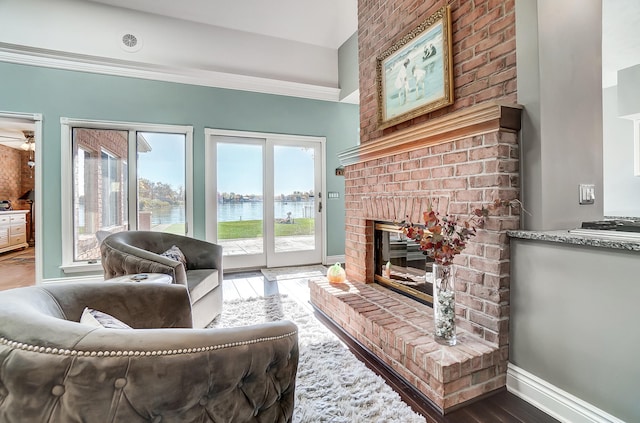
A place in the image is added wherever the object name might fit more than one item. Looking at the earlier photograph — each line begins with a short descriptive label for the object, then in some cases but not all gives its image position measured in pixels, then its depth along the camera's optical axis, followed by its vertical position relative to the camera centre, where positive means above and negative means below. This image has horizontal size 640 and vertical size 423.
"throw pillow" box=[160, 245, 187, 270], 2.54 -0.35
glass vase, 1.67 -0.53
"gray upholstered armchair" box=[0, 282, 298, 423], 0.62 -0.36
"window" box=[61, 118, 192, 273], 3.63 +0.43
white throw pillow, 0.96 -0.35
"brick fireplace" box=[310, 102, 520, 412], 1.56 -0.31
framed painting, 2.01 +1.06
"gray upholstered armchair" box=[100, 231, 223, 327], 2.07 -0.37
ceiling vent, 3.71 +2.18
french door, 4.31 +0.23
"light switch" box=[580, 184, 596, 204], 1.68 +0.09
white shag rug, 1.44 -0.98
